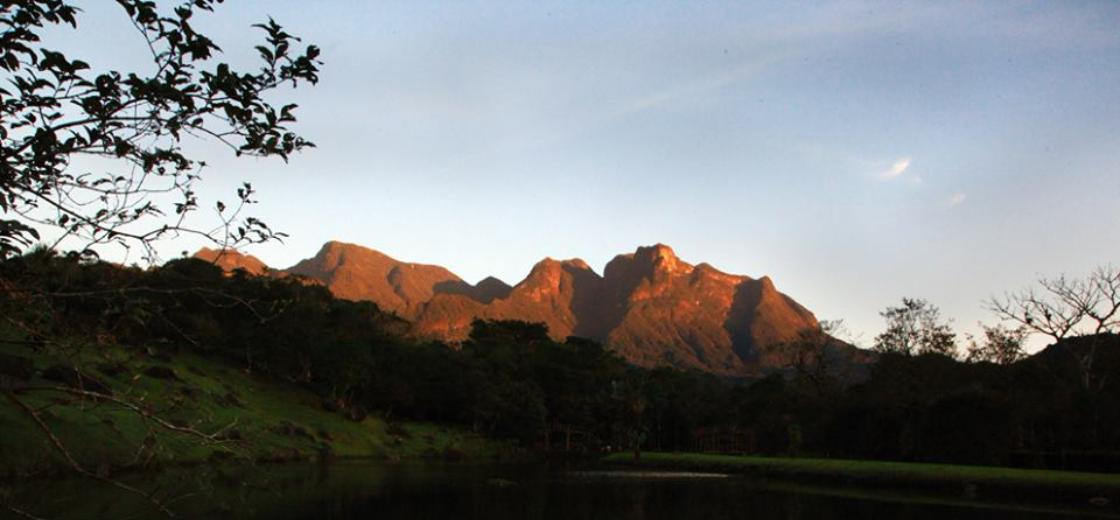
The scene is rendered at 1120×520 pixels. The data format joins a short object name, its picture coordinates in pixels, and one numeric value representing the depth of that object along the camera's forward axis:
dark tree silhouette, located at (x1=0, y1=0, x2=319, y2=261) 5.86
